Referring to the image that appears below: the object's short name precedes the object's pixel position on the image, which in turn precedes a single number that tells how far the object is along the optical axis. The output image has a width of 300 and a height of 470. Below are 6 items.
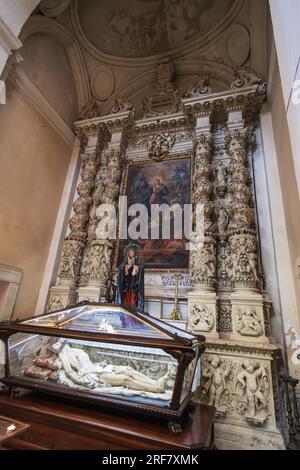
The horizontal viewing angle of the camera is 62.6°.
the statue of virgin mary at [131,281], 3.93
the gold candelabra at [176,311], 3.95
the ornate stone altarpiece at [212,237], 3.14
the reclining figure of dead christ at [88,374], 2.33
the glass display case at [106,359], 2.11
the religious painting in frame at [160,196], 4.69
